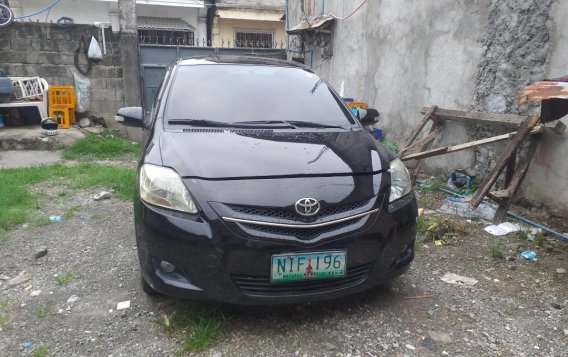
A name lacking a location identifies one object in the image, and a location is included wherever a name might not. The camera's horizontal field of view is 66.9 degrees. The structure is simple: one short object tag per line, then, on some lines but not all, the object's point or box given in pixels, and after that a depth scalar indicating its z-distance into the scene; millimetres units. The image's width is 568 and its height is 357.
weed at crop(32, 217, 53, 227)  3996
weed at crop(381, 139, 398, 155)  6422
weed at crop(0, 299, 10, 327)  2463
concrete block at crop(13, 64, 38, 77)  8117
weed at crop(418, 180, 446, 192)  5211
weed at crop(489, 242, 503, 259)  3416
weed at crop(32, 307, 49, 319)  2527
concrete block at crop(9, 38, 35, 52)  8039
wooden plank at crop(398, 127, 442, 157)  5352
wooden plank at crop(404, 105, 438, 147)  5367
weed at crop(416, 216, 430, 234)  3909
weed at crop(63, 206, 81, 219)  4234
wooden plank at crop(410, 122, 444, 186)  5305
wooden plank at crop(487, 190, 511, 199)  3935
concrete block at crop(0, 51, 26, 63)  8031
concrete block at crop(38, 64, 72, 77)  8266
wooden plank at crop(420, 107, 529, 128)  4248
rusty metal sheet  2787
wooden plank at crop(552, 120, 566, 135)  3738
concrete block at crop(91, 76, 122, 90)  8602
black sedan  2137
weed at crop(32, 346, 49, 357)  2161
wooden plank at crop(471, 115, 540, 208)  3830
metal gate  9031
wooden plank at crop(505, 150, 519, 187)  4104
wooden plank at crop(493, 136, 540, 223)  3945
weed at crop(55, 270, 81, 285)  2941
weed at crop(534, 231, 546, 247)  3600
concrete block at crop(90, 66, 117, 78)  8555
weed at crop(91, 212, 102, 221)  4180
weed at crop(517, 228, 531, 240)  3732
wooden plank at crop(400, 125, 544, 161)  3904
